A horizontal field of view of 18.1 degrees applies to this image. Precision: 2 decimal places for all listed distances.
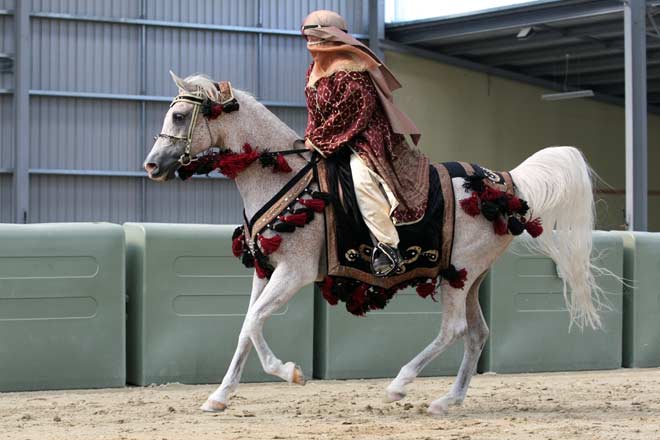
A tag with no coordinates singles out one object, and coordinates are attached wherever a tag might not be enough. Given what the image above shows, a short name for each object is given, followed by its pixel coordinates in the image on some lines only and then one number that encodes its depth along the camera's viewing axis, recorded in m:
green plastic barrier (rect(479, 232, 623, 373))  16.41
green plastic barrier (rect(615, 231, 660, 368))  17.32
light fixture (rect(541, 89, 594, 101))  41.36
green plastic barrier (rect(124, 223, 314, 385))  14.33
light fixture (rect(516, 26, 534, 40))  39.03
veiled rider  11.13
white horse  11.05
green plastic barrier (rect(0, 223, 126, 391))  13.59
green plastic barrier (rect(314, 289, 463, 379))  15.40
